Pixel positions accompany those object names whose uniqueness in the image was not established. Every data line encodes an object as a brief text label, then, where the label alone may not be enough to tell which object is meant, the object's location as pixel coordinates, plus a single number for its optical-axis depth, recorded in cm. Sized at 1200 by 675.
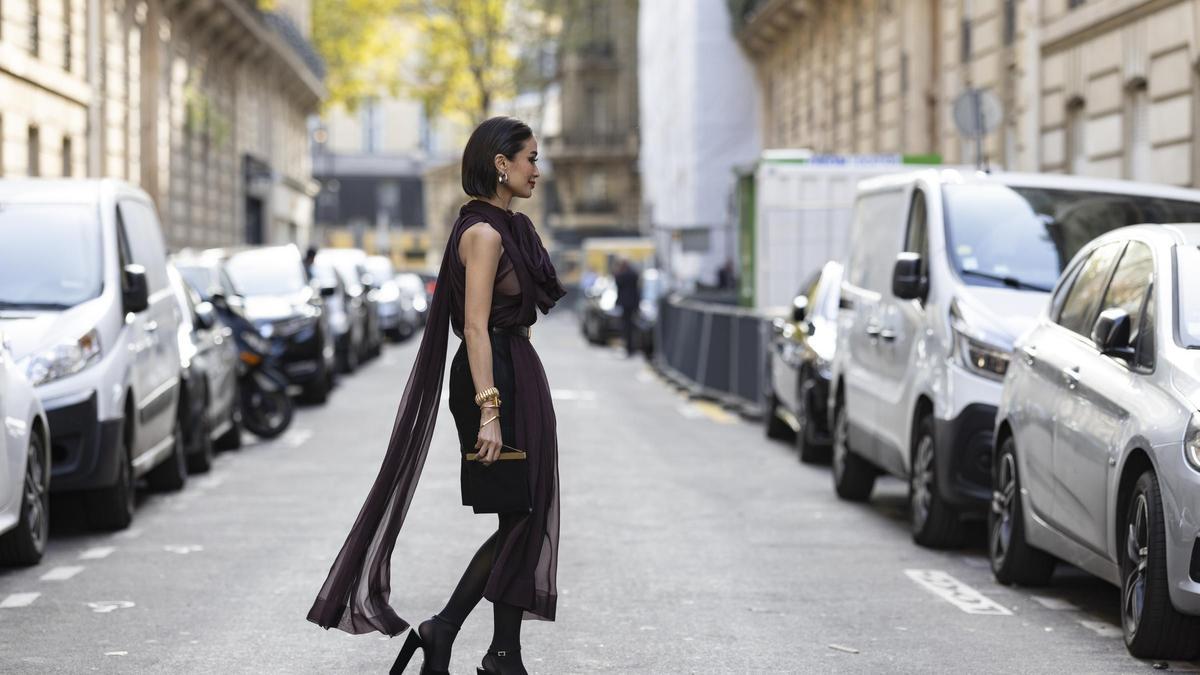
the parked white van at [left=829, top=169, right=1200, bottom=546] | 1063
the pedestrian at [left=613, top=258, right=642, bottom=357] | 3659
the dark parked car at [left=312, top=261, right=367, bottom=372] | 2823
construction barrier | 2186
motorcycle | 1836
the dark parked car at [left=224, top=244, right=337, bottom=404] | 2248
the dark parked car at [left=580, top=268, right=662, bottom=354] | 3603
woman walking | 634
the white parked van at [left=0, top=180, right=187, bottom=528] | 1109
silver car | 723
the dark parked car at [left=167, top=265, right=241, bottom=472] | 1458
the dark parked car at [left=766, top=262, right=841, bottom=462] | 1587
